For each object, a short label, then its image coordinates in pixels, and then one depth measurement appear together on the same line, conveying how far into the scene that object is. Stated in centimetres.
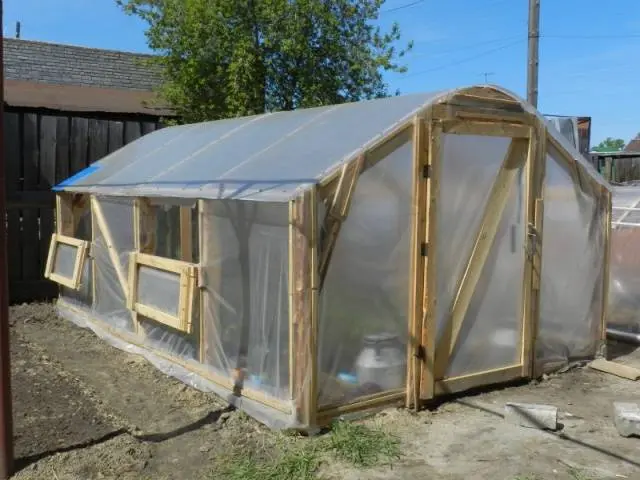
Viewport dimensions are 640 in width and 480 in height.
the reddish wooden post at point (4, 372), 415
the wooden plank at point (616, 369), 641
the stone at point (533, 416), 500
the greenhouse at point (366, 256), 491
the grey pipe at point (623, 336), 765
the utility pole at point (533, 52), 1142
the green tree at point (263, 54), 1321
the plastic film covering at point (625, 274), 800
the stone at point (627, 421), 490
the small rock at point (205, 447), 464
